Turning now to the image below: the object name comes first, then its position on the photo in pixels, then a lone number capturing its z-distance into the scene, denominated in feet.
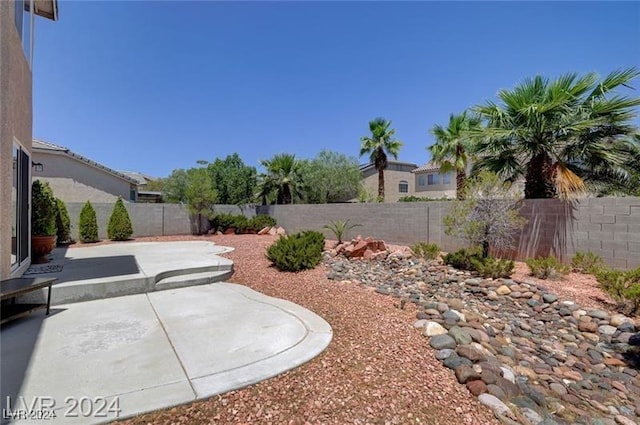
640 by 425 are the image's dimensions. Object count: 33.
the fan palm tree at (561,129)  23.82
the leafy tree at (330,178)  82.28
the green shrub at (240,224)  56.13
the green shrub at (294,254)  23.56
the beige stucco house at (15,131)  14.25
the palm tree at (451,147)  52.21
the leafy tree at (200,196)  53.11
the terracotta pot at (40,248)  23.89
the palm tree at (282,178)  64.85
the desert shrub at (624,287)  16.47
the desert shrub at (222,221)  56.18
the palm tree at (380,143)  67.00
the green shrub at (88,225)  41.09
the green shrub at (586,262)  22.89
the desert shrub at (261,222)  57.16
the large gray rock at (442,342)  11.89
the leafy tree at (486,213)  25.25
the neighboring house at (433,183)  87.51
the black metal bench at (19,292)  11.79
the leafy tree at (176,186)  76.02
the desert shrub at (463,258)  24.40
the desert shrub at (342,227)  38.68
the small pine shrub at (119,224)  43.80
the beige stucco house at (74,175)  54.70
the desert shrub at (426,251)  28.63
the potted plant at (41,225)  24.11
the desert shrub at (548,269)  21.57
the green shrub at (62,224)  36.83
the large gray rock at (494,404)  8.68
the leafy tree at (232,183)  77.36
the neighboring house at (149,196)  100.37
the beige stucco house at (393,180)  100.05
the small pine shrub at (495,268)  21.83
